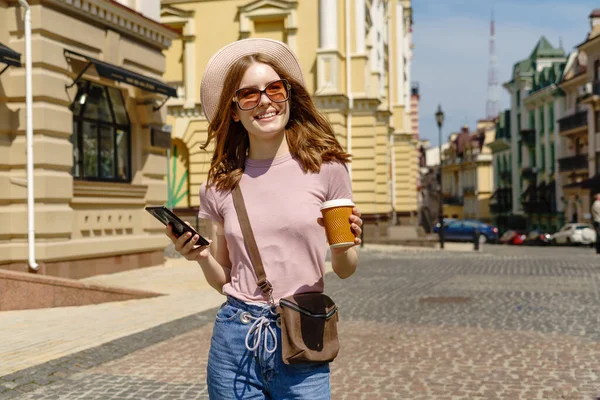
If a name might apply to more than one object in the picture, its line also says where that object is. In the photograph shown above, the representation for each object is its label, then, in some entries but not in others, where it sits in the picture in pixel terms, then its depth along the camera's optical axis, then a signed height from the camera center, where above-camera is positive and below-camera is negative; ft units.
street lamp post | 120.43 +11.79
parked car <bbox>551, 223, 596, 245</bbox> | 154.71 -6.89
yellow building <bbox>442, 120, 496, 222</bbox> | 323.16 +10.35
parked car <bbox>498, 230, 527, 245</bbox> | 181.78 -8.54
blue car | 161.62 -5.91
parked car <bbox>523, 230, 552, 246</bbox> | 172.63 -8.43
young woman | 9.70 -0.03
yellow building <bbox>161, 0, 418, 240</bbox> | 98.58 +16.48
